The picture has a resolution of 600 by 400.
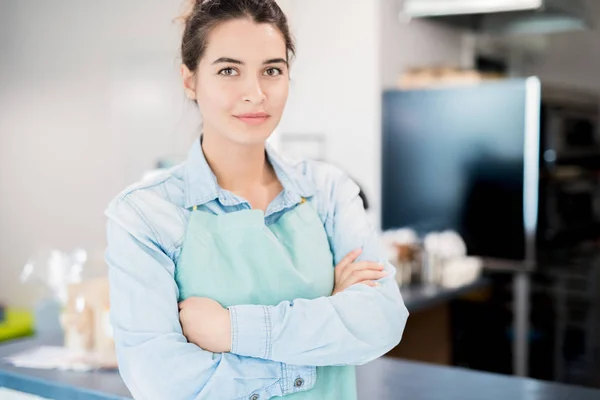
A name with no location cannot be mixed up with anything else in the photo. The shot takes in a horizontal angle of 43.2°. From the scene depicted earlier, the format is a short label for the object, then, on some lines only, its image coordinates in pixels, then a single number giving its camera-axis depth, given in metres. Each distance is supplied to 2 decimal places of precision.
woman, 1.27
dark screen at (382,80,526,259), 3.95
